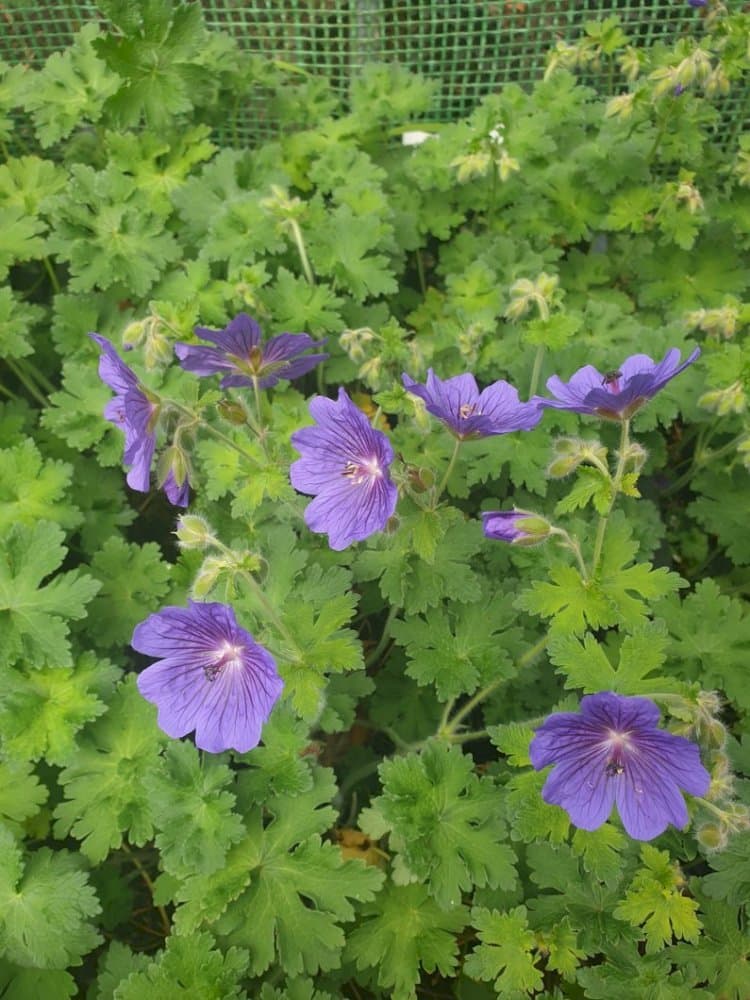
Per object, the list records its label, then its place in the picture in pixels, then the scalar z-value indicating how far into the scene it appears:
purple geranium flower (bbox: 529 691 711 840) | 0.20
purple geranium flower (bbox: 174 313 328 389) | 0.26
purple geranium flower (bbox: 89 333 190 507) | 0.25
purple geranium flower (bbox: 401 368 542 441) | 0.24
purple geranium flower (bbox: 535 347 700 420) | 0.23
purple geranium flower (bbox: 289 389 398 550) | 0.23
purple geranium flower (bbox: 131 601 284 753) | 0.22
